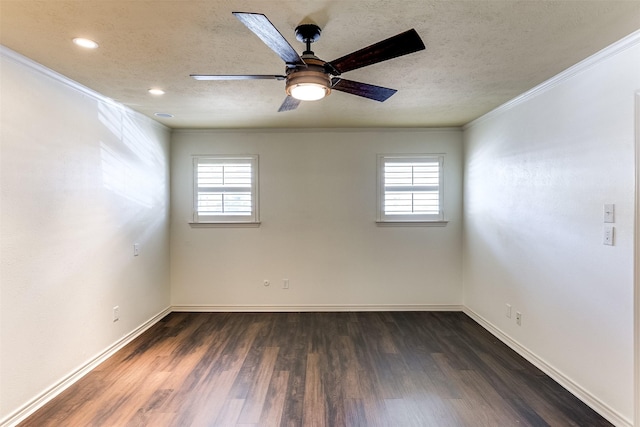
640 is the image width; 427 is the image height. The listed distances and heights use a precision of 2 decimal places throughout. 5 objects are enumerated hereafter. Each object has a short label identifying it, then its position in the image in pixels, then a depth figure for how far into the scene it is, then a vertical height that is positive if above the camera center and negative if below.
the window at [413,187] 4.27 +0.25
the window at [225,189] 4.27 +0.22
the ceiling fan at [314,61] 1.41 +0.77
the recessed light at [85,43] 1.93 +1.03
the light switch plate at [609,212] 2.08 -0.05
